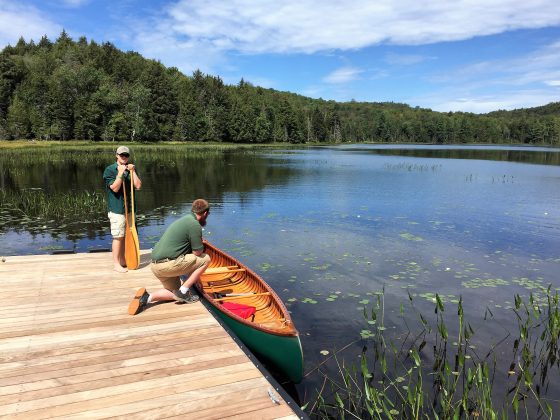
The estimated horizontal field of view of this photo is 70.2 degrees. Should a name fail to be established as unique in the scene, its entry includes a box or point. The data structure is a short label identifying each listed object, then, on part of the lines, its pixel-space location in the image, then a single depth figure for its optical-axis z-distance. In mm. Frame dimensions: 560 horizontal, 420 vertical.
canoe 5809
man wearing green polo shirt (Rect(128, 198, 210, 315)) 6664
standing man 8219
